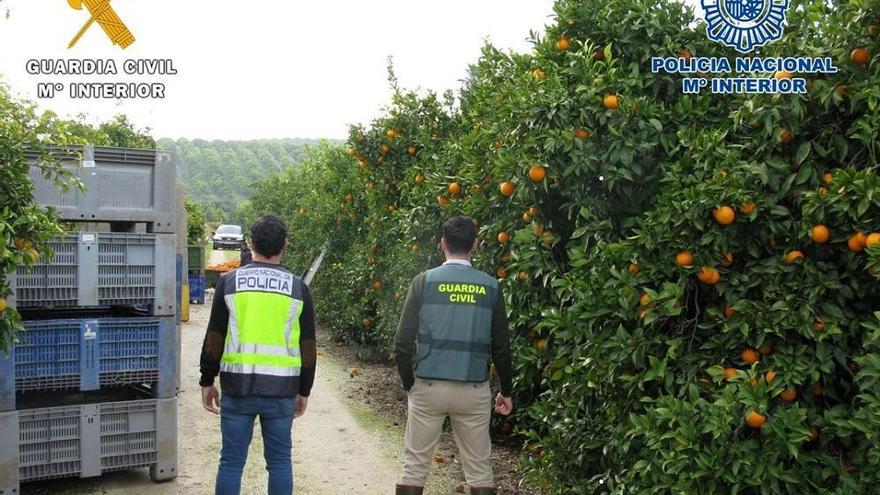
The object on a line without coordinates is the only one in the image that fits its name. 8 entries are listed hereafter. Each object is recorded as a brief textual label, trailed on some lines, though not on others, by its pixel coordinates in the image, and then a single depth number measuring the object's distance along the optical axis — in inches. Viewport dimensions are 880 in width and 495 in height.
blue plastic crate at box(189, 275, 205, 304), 722.8
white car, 1708.9
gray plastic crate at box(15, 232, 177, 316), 198.8
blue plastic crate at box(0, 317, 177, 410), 197.6
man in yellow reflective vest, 163.3
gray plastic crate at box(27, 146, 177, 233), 204.1
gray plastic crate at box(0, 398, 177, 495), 194.1
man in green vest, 170.9
